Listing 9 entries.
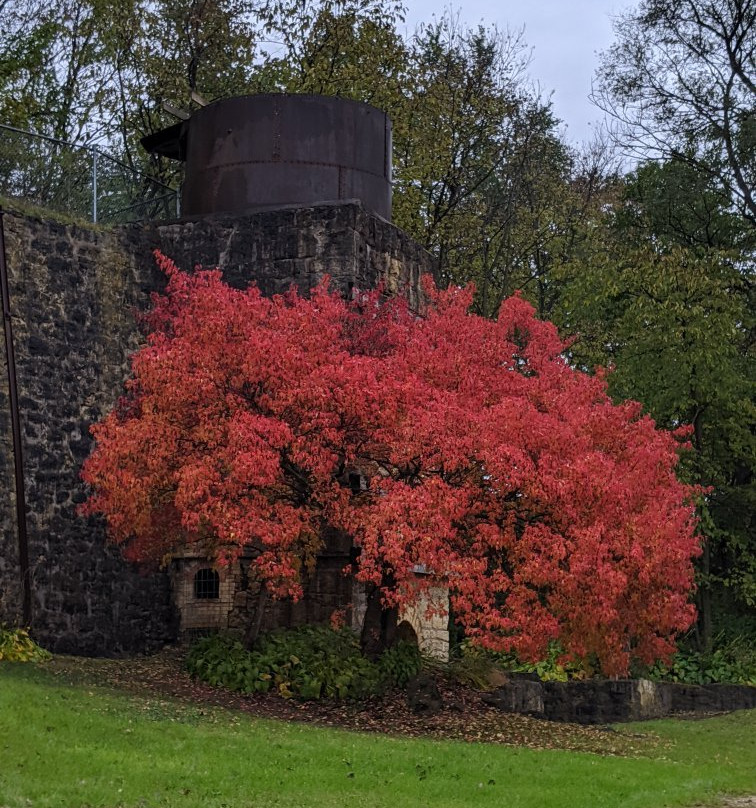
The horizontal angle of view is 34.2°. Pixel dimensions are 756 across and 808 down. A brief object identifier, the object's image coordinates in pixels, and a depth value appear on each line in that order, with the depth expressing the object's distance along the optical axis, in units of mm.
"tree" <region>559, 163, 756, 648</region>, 28281
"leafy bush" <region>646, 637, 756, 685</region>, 26750
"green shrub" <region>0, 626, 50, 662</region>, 17683
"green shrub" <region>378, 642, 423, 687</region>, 18797
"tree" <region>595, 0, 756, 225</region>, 31406
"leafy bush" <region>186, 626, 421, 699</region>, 17781
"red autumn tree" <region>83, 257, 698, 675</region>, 16250
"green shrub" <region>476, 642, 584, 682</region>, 24609
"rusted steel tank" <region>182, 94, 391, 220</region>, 22719
